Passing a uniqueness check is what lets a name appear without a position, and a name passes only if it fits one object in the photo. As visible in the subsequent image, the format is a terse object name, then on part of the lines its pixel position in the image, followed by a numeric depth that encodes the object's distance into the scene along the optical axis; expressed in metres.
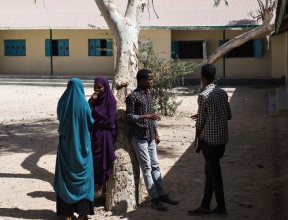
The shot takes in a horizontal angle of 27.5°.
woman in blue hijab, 6.00
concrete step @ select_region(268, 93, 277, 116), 15.01
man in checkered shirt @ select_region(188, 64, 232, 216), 6.00
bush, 14.21
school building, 24.55
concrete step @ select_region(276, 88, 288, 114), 14.50
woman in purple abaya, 6.35
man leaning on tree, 6.41
